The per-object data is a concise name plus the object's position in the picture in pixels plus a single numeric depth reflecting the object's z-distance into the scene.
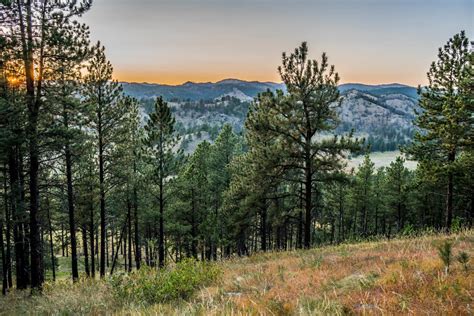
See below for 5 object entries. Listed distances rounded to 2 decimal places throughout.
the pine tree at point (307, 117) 17.09
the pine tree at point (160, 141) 24.27
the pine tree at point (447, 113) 19.08
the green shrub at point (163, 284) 6.43
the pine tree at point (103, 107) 19.47
